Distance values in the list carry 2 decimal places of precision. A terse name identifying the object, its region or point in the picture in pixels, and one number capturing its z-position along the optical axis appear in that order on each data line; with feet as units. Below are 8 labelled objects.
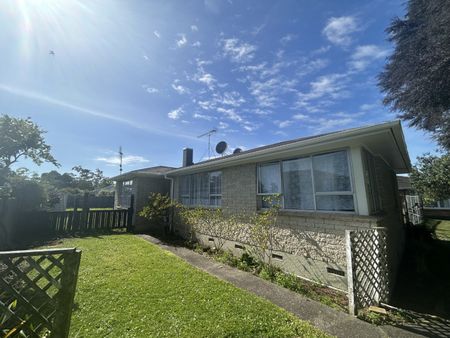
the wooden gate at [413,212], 54.80
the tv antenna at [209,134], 47.12
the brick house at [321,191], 16.06
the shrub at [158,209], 36.54
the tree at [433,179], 61.87
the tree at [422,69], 20.26
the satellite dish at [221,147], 44.20
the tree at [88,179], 178.78
